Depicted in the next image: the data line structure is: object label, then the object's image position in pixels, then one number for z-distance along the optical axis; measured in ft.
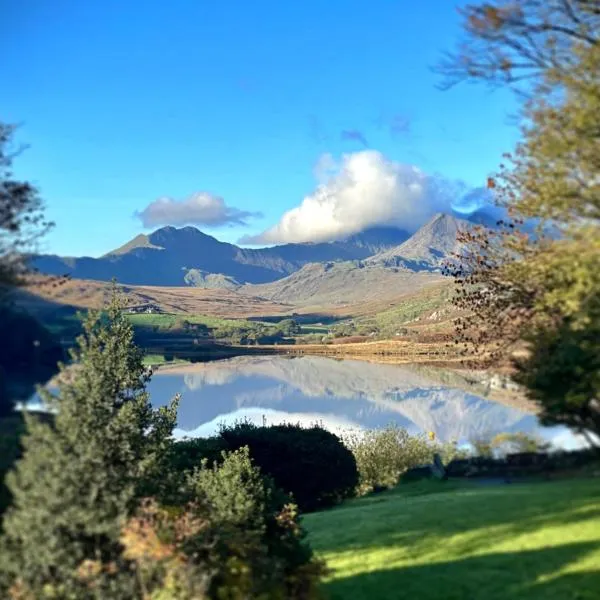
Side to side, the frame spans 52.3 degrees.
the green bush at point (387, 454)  106.52
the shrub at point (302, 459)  84.58
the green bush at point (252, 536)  25.89
